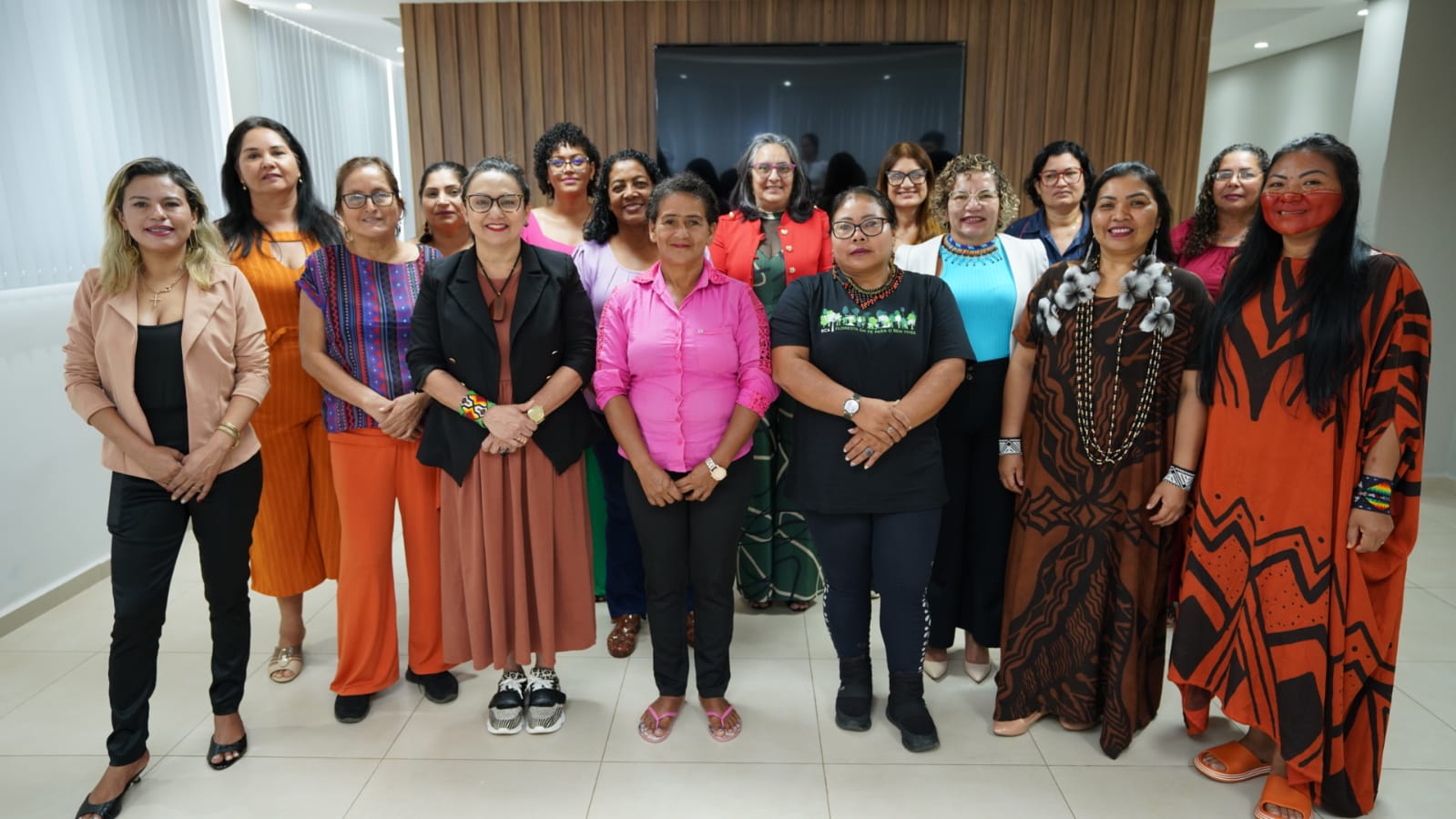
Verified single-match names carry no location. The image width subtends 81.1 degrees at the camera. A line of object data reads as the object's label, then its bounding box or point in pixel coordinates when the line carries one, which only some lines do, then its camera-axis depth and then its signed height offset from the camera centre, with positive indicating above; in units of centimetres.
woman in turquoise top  270 -45
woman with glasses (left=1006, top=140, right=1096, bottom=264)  329 +14
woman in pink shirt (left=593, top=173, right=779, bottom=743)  247 -46
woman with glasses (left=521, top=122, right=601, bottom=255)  332 +19
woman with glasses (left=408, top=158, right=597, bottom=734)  245 -56
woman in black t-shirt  241 -45
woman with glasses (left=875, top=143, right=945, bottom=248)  347 +18
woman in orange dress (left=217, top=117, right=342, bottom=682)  284 -43
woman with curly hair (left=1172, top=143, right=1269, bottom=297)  311 +9
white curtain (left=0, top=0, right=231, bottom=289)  351 +55
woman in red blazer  309 -2
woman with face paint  204 -60
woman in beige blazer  223 -43
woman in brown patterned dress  231 -64
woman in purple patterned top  257 -48
